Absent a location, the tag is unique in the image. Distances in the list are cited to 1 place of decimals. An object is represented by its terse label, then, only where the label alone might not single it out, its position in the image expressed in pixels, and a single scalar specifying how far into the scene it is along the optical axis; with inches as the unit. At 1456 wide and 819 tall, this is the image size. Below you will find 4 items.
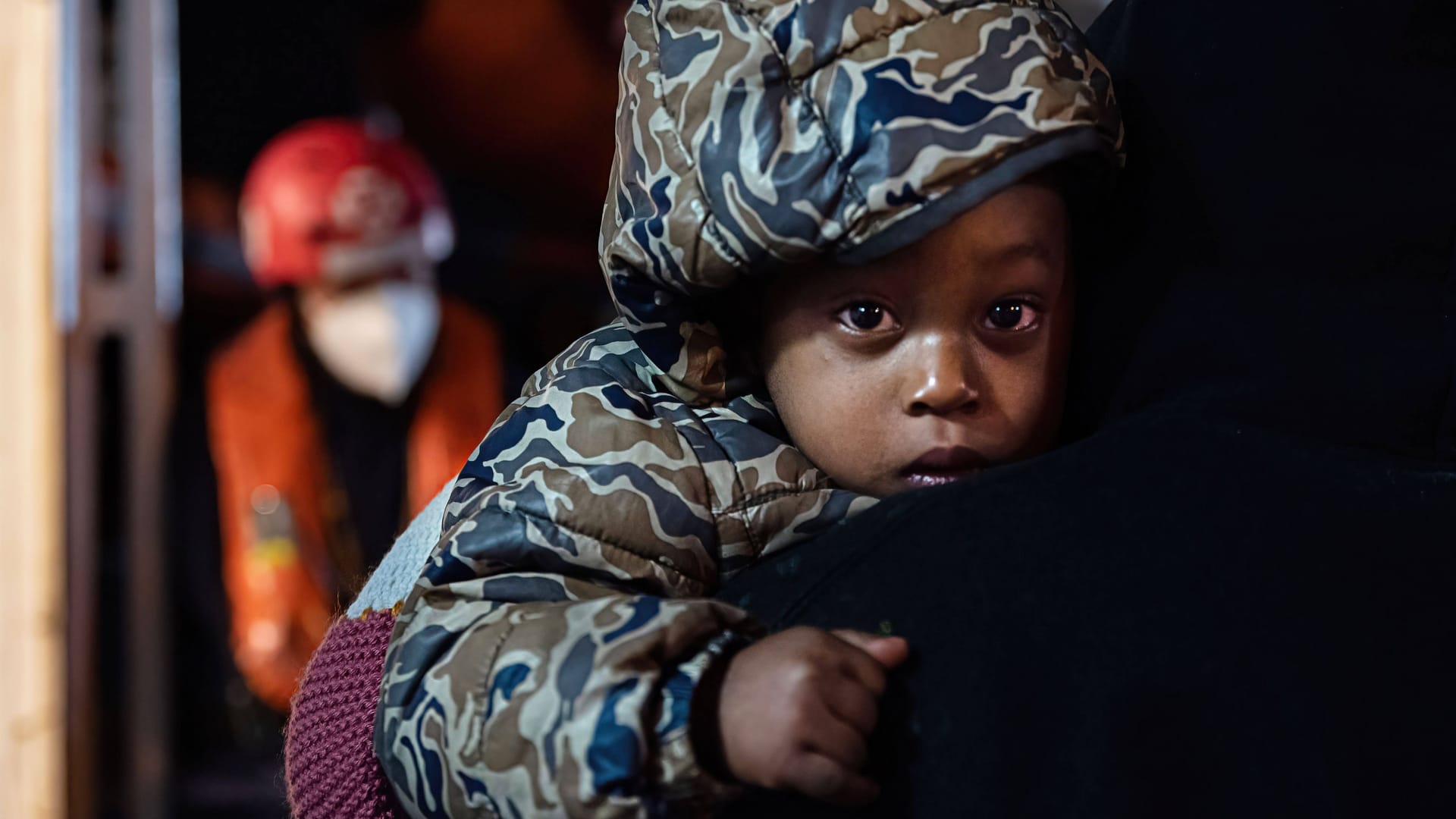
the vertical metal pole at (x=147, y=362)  100.3
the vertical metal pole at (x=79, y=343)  99.2
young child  21.4
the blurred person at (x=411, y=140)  100.7
